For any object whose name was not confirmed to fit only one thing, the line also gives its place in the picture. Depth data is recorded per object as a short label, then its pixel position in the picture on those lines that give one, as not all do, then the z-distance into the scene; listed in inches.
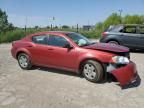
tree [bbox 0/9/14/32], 569.2
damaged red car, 127.6
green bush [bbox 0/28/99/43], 431.6
